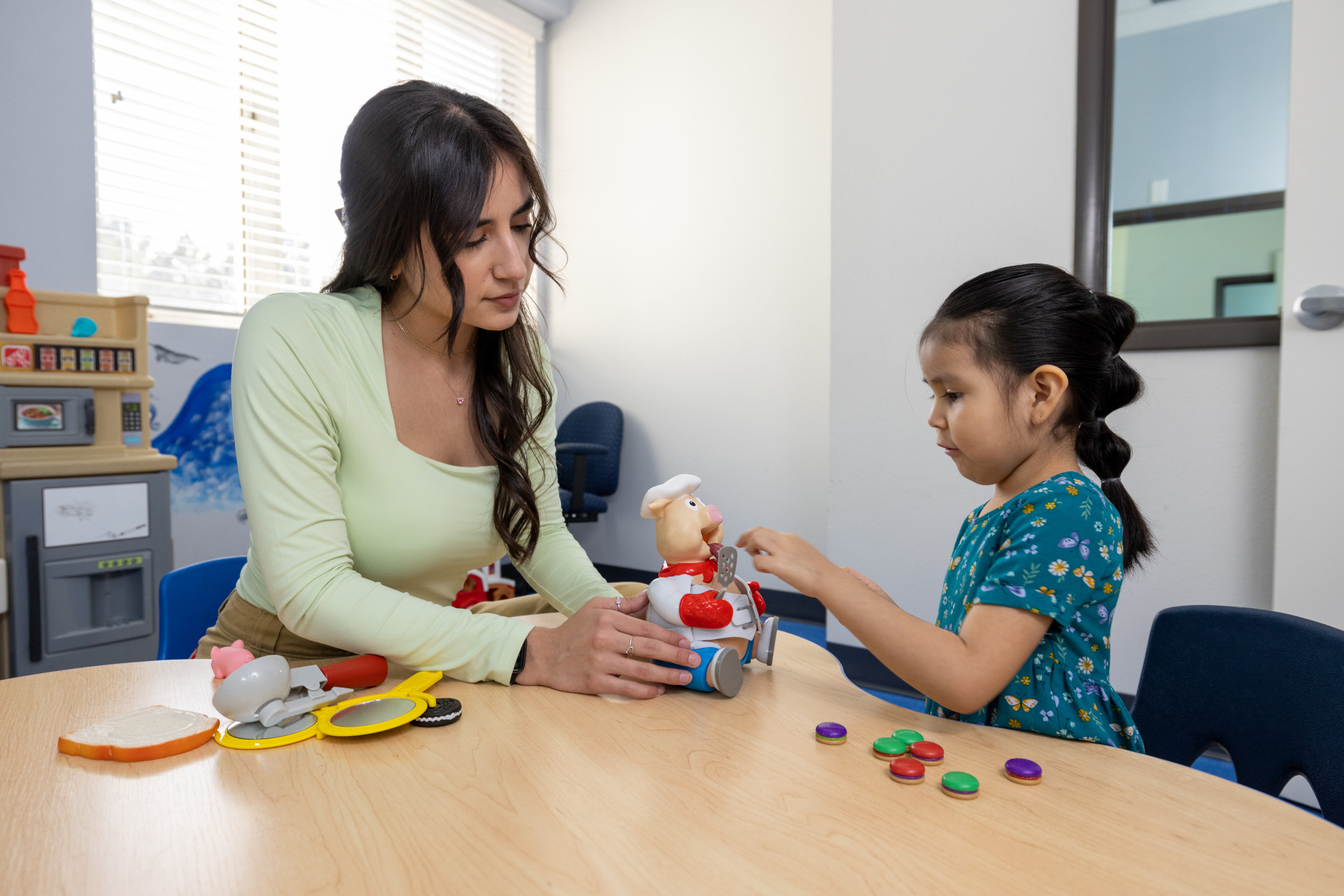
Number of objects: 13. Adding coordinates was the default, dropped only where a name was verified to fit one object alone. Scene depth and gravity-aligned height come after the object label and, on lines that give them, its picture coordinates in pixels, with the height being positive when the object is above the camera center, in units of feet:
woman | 2.73 -0.08
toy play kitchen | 6.12 -0.58
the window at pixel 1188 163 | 5.96 +2.04
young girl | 2.62 -0.41
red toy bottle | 6.32 +0.85
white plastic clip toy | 2.20 -0.79
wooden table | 1.59 -0.91
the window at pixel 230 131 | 8.59 +3.30
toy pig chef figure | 2.75 -0.61
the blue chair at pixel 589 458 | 10.68 -0.58
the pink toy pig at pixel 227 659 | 2.65 -0.82
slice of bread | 2.11 -0.89
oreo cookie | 2.32 -0.88
